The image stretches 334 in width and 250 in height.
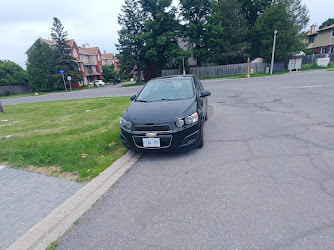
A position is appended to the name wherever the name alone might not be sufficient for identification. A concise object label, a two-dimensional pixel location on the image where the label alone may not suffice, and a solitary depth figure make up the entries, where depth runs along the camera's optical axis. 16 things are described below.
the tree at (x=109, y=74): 49.43
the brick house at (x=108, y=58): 68.57
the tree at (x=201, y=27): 27.18
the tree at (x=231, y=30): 29.92
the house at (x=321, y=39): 36.22
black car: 3.58
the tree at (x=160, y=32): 26.47
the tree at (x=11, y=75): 37.78
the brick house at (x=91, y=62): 49.42
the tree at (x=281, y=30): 26.84
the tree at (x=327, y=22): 60.09
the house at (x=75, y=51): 39.01
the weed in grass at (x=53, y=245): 2.01
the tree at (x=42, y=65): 34.56
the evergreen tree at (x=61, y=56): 33.97
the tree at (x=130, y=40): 28.45
